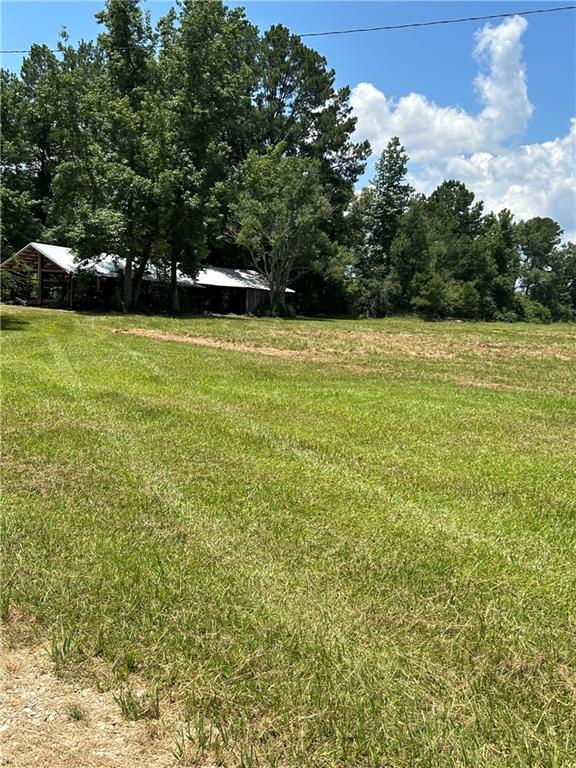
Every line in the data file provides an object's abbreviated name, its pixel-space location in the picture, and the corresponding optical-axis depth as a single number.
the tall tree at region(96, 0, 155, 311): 26.67
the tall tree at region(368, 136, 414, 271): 51.03
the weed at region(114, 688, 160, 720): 2.25
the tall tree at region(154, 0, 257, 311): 26.86
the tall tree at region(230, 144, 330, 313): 33.38
